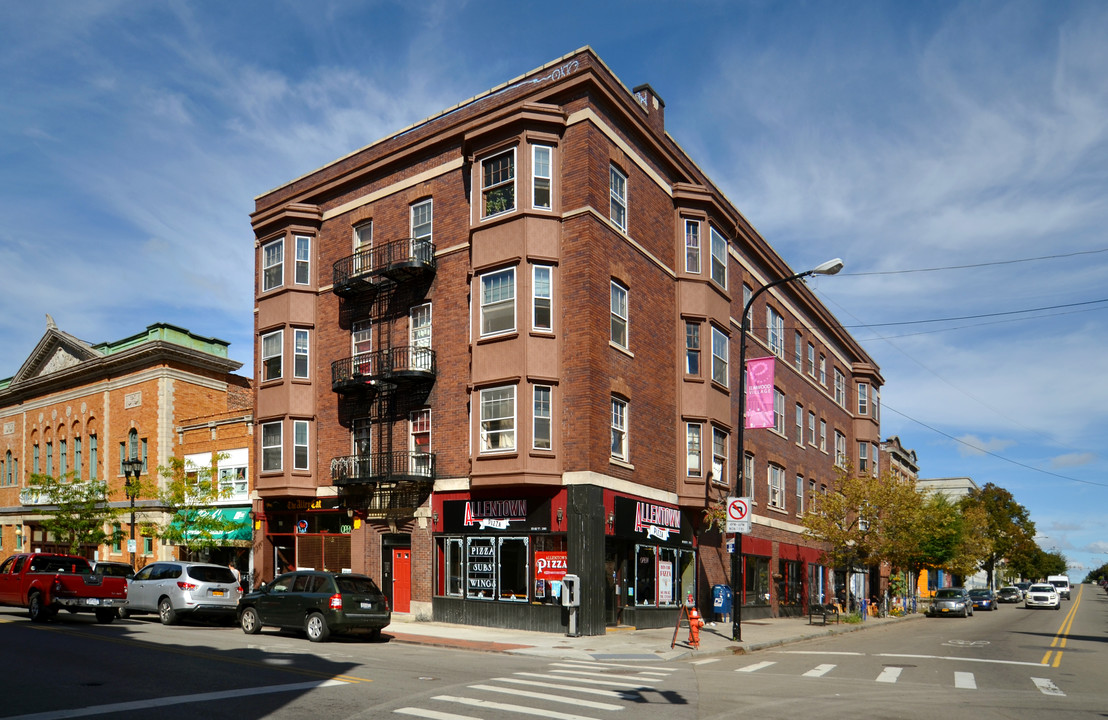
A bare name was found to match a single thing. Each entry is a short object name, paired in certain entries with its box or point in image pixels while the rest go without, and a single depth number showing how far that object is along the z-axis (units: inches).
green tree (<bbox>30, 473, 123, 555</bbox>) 1590.8
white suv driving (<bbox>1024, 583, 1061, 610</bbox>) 2444.6
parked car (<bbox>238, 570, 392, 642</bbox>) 828.0
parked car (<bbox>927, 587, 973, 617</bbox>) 1894.7
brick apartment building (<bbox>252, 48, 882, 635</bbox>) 1016.9
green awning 1395.2
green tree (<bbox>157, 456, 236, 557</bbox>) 1366.3
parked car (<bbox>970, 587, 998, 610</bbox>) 2340.1
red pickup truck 938.1
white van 3982.5
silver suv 960.3
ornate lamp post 1422.2
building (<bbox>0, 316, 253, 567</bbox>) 1654.8
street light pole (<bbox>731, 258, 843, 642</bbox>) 892.6
